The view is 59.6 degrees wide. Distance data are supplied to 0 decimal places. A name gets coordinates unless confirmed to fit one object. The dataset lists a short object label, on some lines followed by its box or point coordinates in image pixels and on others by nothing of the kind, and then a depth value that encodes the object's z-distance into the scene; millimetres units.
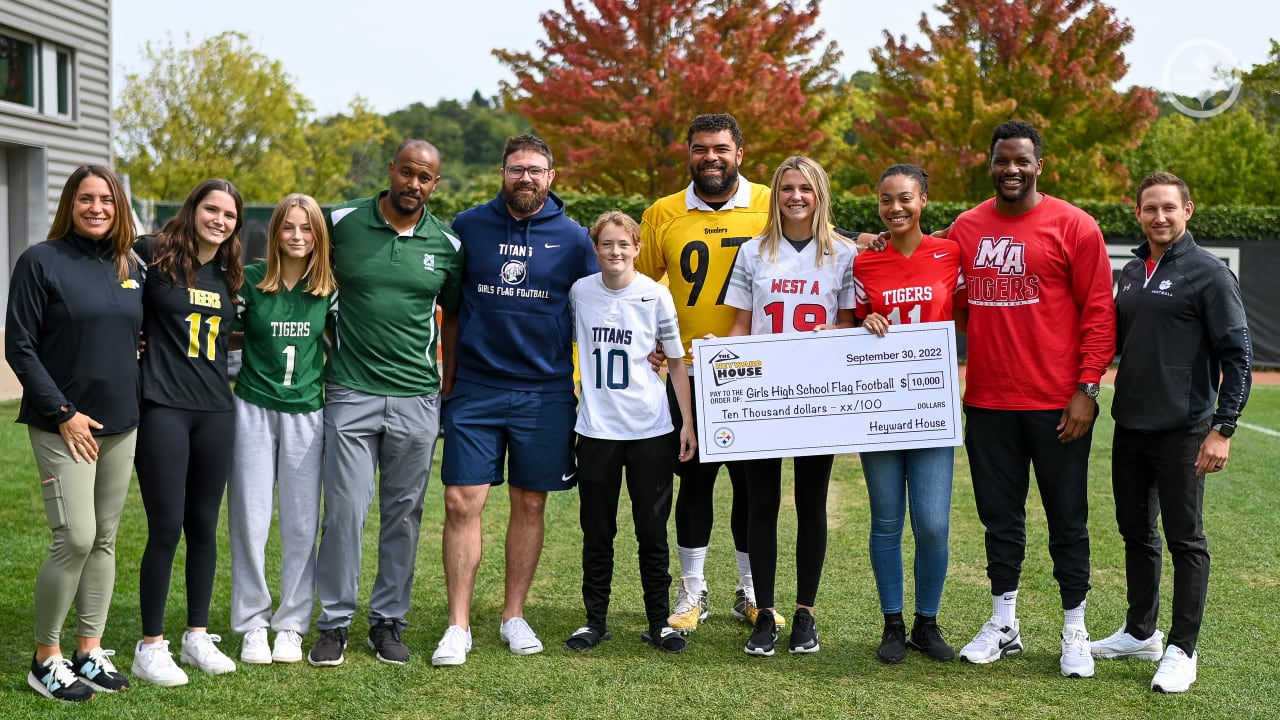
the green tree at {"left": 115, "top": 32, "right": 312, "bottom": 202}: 32625
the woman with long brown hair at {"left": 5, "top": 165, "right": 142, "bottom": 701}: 4078
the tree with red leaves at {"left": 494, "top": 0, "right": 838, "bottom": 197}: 21469
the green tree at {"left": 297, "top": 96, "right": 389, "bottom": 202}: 36938
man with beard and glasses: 4883
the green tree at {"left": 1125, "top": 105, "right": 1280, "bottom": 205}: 29734
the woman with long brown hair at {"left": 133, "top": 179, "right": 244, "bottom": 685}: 4359
